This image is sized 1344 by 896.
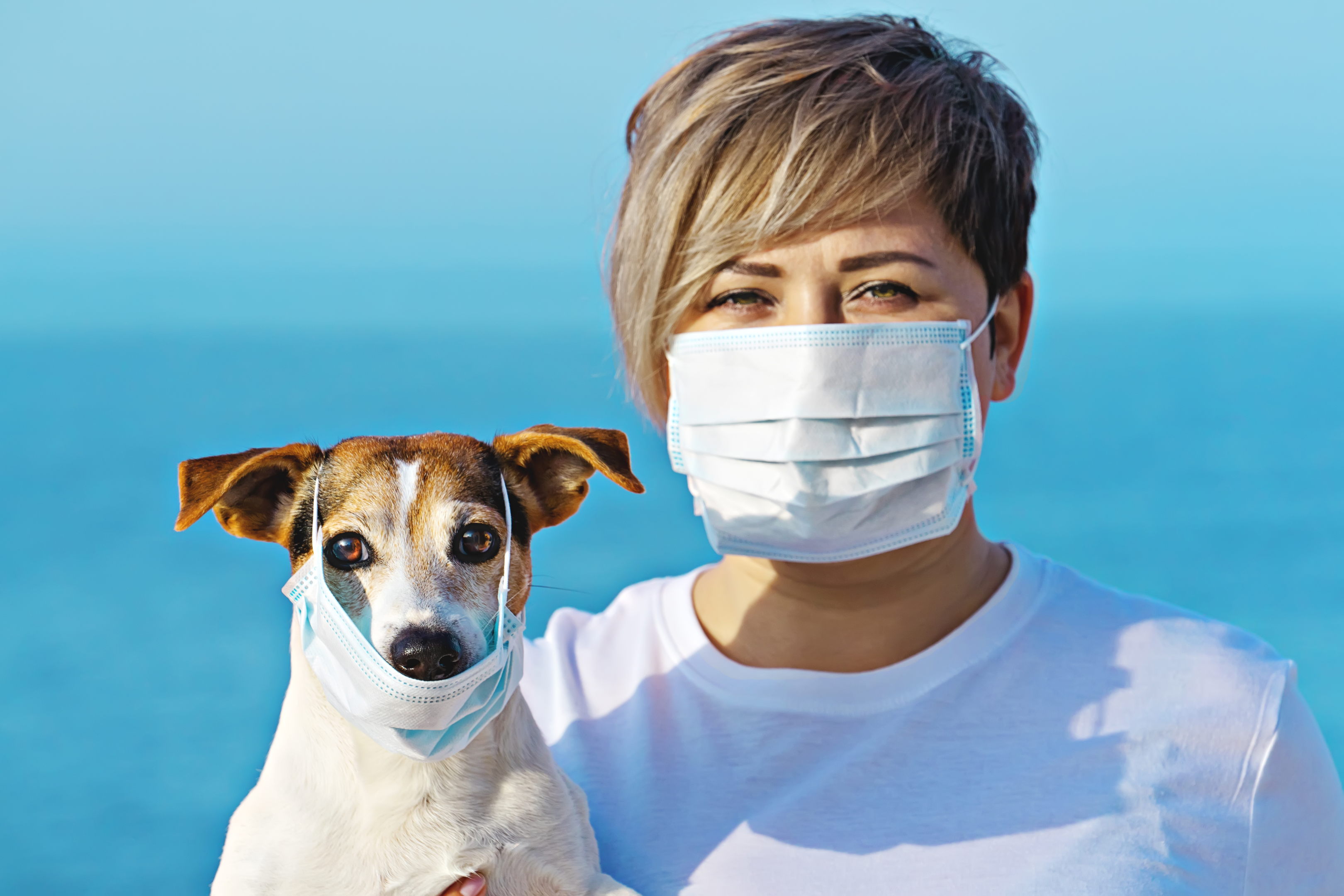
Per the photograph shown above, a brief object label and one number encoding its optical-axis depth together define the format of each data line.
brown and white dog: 2.00
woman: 2.37
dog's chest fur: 2.04
